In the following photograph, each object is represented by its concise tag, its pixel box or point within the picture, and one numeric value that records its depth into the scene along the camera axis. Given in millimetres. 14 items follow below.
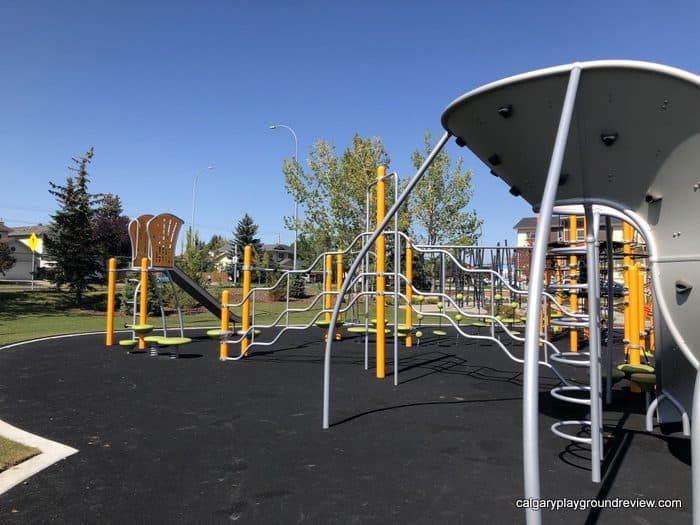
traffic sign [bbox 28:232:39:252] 29303
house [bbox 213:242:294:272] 30477
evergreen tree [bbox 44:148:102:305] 21453
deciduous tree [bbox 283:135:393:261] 24312
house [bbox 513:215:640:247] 53719
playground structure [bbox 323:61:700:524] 2455
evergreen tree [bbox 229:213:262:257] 55312
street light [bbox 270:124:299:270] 25719
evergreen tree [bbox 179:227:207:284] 22375
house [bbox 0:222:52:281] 53328
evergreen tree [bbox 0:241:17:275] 34812
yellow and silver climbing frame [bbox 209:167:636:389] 7199
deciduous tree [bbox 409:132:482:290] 24875
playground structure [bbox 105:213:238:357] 9945
